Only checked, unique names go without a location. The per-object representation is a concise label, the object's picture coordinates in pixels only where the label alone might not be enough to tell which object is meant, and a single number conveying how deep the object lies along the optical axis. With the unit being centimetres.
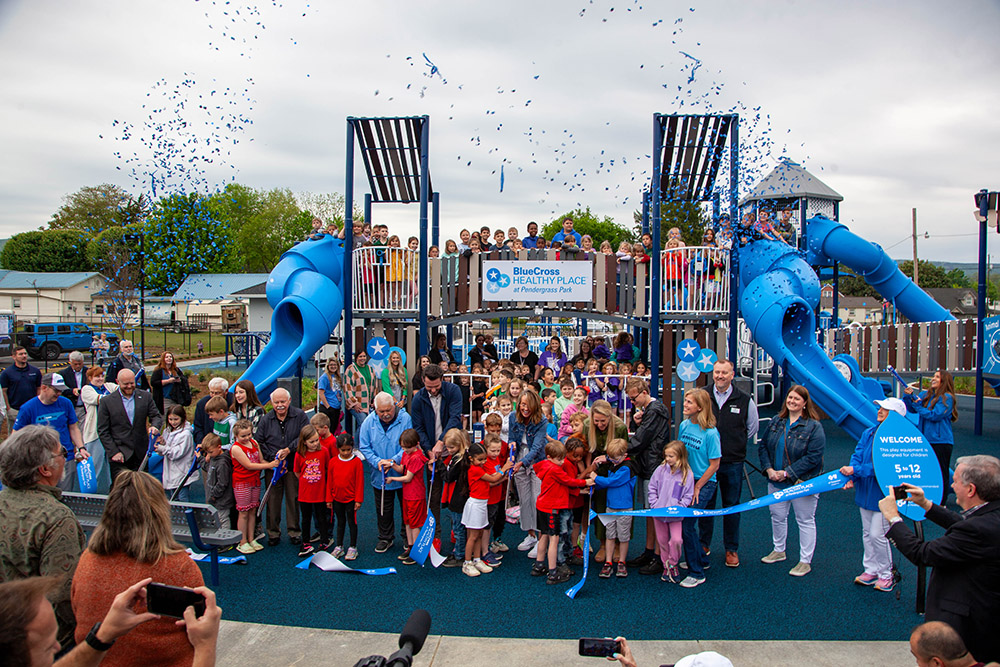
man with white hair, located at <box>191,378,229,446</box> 718
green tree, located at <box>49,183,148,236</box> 6200
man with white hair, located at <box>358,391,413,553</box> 661
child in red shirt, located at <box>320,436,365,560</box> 644
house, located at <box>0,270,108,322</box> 5475
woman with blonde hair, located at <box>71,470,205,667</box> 242
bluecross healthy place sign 1164
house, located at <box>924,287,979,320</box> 6581
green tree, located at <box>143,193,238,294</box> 1335
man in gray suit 720
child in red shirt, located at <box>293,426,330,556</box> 647
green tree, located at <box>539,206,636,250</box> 6053
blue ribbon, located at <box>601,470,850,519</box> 576
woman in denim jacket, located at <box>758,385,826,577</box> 603
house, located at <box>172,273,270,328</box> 4938
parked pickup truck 2711
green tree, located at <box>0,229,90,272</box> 6344
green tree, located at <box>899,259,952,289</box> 6646
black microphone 212
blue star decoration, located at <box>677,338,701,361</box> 1005
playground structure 1097
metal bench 554
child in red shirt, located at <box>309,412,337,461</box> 659
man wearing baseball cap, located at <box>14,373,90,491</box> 706
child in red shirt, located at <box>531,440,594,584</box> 591
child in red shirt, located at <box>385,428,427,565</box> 639
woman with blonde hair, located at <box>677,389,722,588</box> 589
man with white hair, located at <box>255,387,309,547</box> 681
